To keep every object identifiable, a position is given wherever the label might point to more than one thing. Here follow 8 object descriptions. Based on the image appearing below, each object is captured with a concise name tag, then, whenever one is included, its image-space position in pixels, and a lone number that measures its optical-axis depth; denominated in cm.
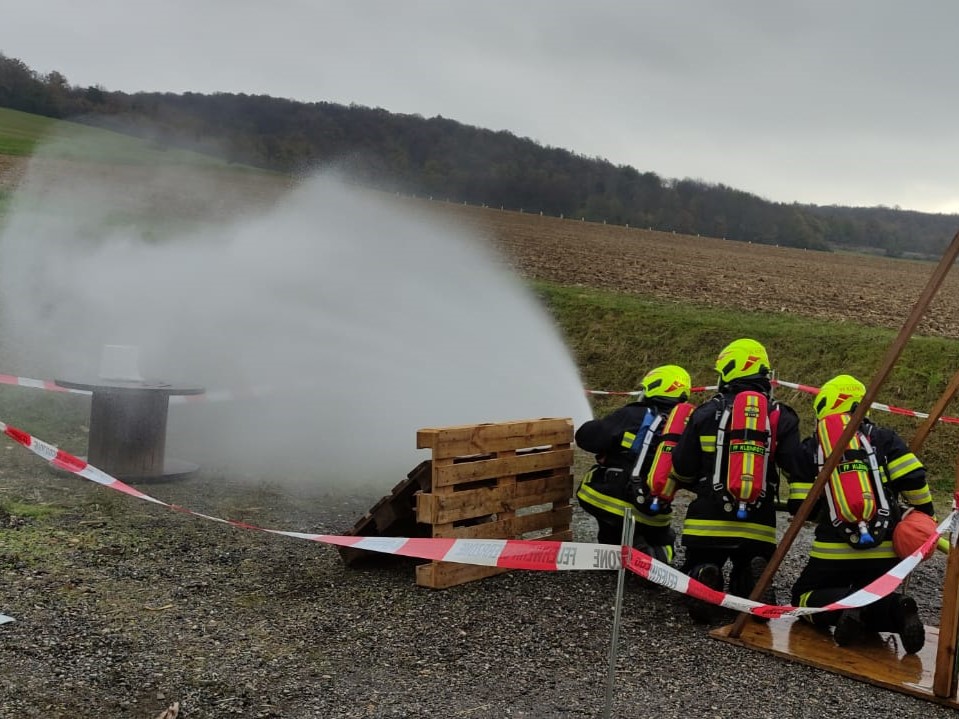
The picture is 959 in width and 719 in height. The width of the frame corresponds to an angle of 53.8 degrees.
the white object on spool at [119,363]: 943
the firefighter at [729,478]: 632
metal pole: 427
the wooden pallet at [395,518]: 673
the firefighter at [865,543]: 581
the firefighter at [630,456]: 695
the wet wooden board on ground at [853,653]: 538
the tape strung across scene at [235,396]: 1139
